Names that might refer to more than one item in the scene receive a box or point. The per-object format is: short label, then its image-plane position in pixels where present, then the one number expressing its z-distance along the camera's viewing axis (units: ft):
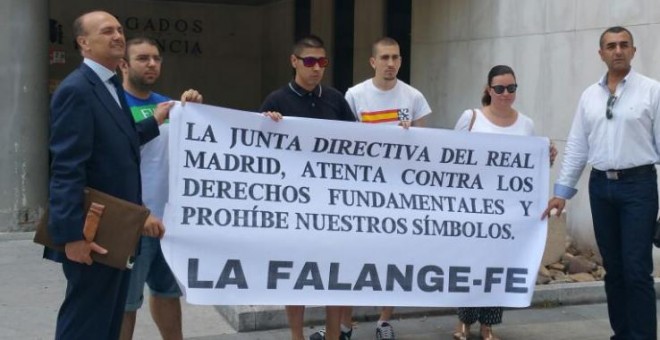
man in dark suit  11.73
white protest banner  15.21
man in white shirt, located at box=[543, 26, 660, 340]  16.58
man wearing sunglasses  16.66
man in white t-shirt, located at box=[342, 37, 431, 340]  18.56
